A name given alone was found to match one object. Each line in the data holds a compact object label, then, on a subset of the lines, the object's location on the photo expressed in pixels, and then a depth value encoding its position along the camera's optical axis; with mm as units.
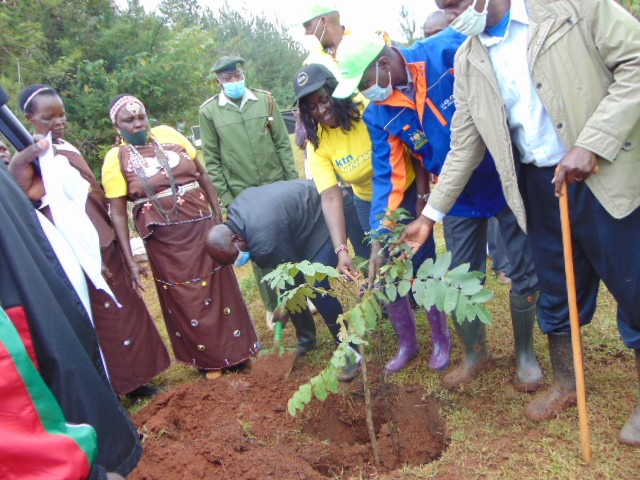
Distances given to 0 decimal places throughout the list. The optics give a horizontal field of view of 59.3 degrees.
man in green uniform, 4438
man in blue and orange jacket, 2666
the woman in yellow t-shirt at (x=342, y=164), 3020
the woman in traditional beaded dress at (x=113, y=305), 3480
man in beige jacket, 2010
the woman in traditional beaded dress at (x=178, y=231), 3633
